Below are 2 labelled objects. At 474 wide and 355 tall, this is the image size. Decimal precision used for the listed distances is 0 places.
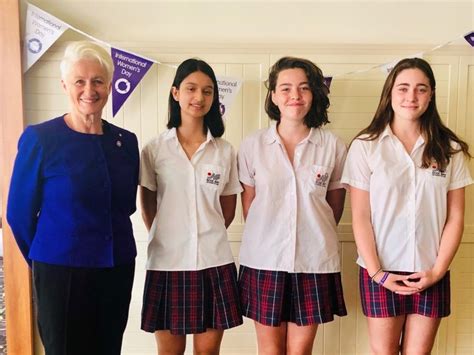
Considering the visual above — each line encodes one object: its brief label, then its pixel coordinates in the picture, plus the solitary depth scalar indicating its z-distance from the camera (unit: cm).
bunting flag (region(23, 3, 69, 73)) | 197
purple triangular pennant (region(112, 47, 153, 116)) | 198
